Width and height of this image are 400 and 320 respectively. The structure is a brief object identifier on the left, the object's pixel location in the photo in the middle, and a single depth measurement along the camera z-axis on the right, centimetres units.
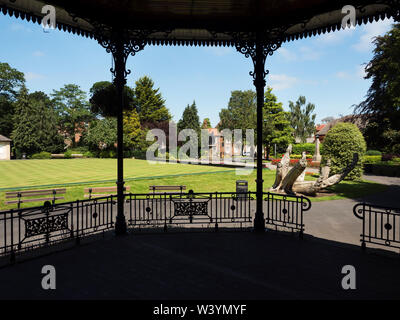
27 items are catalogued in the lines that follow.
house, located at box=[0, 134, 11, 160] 5363
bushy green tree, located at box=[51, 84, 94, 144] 7275
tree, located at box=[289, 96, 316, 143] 7494
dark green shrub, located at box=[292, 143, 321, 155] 5281
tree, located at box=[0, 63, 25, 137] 6035
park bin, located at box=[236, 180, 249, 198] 1621
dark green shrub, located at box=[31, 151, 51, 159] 5278
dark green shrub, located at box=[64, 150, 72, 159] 5563
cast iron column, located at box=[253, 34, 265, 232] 781
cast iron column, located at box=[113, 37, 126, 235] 742
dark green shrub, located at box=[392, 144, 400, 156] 2924
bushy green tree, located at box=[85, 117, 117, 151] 5497
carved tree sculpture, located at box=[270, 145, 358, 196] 1623
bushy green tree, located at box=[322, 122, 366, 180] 2264
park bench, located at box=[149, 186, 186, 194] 1644
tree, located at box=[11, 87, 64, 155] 5331
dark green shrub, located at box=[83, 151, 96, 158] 5816
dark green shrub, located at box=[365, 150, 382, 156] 4012
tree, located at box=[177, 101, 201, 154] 5631
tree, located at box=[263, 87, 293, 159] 4991
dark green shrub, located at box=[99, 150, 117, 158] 5629
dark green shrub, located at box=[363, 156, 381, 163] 3556
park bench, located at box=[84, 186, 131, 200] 1448
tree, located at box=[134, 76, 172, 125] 7369
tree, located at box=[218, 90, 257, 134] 4599
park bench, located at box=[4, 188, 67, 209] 1293
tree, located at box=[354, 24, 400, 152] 2708
